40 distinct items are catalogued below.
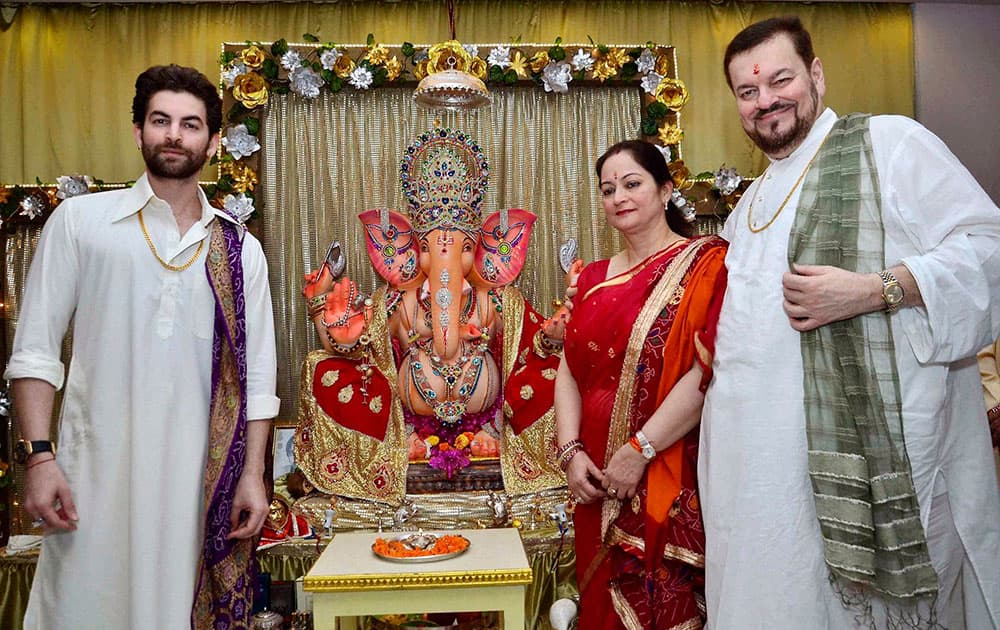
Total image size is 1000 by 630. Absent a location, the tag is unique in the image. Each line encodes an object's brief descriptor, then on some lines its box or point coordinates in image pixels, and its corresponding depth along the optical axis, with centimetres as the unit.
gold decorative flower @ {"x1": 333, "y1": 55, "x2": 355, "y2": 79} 427
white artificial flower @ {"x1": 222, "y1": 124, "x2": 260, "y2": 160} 422
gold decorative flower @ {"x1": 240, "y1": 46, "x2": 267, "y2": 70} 418
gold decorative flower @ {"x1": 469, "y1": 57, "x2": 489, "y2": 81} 417
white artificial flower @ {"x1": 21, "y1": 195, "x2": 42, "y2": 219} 409
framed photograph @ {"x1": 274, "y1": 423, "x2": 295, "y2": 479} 408
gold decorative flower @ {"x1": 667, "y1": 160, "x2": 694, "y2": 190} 431
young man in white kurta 198
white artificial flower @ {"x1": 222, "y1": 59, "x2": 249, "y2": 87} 420
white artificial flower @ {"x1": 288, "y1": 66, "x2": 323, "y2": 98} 428
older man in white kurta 164
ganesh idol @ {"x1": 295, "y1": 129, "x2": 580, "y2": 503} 385
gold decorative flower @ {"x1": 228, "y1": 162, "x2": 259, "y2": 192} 421
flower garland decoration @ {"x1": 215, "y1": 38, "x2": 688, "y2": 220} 420
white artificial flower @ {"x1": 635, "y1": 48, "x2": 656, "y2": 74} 436
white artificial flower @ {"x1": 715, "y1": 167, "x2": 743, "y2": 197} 438
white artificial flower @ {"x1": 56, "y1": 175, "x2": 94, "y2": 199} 403
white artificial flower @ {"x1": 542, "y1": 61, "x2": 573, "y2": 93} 433
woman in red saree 215
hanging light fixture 332
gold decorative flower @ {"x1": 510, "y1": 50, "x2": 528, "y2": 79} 432
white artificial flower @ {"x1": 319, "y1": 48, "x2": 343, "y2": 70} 424
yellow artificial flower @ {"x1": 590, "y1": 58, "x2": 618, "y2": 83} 435
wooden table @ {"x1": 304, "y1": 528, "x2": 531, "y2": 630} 238
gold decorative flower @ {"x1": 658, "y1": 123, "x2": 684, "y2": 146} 434
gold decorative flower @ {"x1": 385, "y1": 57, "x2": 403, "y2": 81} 426
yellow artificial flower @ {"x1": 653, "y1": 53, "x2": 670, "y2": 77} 438
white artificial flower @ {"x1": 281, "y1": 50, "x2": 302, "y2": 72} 424
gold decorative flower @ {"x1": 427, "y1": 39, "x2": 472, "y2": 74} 389
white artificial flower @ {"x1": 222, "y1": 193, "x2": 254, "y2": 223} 413
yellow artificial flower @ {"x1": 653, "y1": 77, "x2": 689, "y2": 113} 434
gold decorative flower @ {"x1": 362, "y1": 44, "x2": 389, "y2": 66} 425
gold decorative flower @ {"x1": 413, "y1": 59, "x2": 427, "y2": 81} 415
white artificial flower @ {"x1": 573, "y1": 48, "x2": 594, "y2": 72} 434
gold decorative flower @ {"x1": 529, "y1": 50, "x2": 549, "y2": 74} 431
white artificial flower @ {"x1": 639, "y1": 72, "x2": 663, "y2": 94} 438
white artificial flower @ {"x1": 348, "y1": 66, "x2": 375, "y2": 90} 427
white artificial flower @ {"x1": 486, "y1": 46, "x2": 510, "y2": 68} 429
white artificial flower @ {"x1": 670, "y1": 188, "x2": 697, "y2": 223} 431
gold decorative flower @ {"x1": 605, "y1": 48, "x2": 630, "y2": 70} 435
